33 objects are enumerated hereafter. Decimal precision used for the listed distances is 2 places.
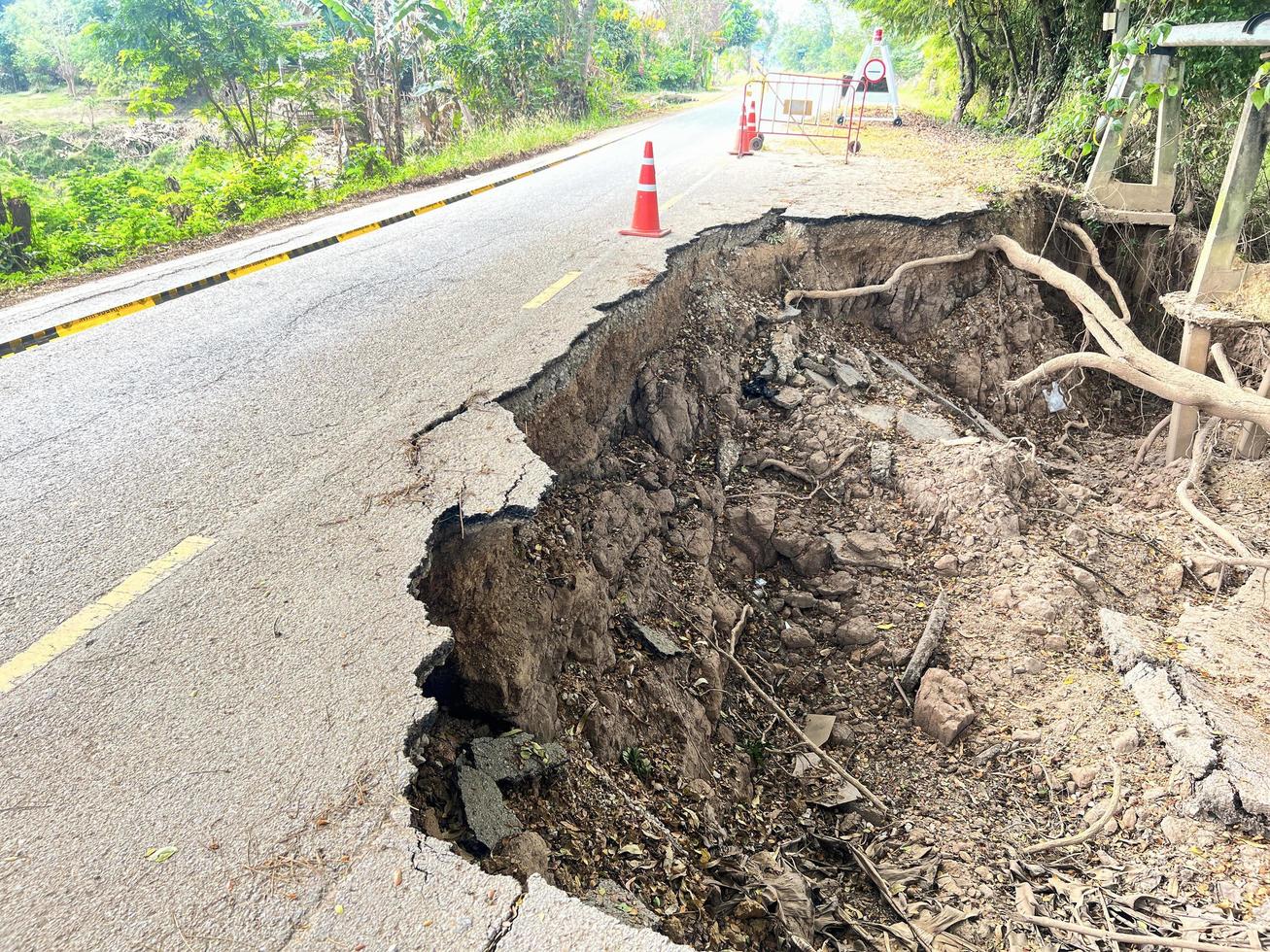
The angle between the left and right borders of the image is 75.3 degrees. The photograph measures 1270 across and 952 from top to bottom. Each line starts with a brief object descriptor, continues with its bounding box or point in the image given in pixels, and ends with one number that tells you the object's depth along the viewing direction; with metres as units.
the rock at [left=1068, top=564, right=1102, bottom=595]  5.96
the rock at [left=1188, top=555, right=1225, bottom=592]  6.32
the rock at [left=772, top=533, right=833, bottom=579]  6.06
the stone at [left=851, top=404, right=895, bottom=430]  7.14
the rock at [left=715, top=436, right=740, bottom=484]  6.29
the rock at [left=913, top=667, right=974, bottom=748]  4.82
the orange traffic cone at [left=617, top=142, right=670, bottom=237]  7.87
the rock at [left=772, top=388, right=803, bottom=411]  7.01
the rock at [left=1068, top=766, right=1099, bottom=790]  4.33
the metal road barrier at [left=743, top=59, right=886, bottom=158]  15.58
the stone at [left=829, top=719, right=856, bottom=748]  4.87
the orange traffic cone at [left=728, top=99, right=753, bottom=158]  13.30
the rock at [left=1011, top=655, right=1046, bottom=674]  5.12
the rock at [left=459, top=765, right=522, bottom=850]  2.62
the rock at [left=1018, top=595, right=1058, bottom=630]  5.39
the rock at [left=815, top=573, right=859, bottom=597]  5.89
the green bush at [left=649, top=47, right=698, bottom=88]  40.62
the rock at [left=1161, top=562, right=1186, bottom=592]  6.32
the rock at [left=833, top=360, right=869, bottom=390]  7.48
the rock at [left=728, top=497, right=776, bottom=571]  6.05
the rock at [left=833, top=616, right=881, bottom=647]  5.55
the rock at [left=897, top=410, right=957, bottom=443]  7.09
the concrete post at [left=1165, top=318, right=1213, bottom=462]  7.60
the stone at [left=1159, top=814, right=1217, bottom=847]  3.81
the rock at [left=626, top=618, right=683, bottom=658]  4.43
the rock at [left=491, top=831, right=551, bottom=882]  2.51
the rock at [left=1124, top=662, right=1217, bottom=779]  4.14
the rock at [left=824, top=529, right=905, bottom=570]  6.06
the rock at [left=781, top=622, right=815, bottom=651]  5.52
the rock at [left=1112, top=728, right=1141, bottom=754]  4.40
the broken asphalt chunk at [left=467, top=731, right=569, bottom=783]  2.96
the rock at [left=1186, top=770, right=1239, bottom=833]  3.83
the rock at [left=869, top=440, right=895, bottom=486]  6.67
